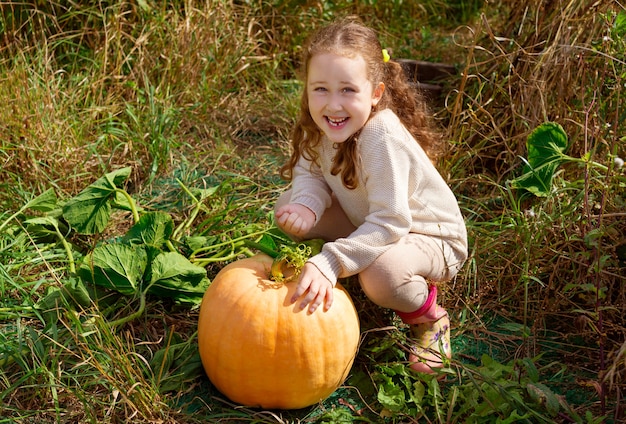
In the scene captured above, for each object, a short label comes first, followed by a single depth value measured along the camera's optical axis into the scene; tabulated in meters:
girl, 2.18
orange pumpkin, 2.01
